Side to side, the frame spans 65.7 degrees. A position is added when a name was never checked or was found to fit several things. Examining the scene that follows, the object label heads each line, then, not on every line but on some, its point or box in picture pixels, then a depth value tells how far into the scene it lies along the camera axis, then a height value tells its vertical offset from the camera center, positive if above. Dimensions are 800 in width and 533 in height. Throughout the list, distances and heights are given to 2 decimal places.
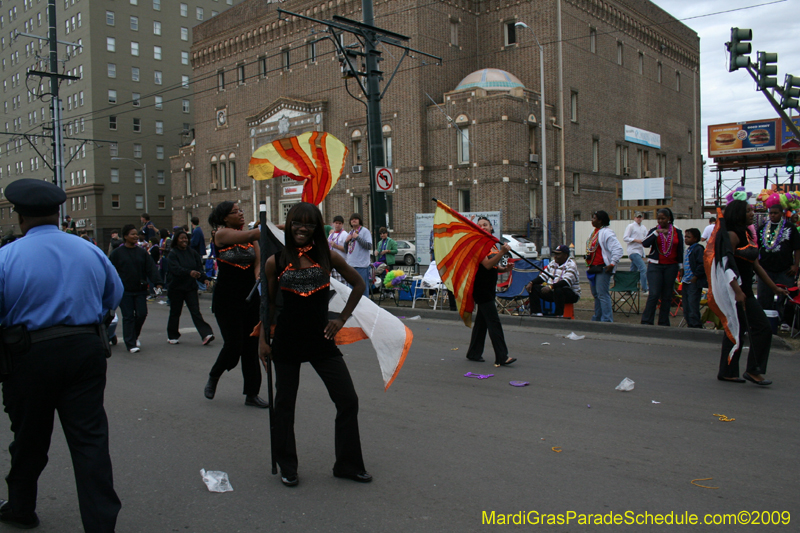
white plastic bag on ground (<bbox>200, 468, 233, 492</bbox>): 4.06 -1.53
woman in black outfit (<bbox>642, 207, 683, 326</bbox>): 9.65 -0.33
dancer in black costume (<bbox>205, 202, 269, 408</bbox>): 6.05 -0.49
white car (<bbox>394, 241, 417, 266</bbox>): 31.27 -0.27
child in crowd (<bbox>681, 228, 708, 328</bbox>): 9.71 -0.66
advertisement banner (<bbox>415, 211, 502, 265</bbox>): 19.80 +0.44
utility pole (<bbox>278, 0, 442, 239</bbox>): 14.27 +3.50
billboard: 50.91 +8.40
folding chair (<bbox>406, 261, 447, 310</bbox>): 13.17 -0.88
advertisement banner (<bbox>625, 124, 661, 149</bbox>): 40.84 +7.10
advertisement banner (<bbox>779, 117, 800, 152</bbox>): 48.77 +7.67
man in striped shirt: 10.91 -0.73
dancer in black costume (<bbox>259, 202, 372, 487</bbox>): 4.04 -0.62
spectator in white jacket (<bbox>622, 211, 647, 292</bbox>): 11.90 -0.01
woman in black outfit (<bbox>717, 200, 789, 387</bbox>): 6.38 -0.68
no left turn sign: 13.84 +1.51
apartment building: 61.00 +16.06
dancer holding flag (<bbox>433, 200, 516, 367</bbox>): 7.70 -0.29
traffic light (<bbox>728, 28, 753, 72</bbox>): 13.91 +4.33
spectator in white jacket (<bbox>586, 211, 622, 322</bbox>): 10.25 -0.28
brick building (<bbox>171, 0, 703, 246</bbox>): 32.22 +8.50
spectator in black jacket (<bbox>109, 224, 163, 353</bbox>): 9.26 -0.39
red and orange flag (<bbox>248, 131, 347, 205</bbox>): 4.48 +0.65
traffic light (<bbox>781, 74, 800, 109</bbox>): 15.28 +3.56
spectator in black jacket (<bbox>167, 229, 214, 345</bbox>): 9.51 -0.43
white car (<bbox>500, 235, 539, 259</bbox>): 28.23 -0.07
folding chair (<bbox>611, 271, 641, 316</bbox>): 11.28 -0.76
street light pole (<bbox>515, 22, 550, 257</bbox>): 29.39 +2.28
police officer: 3.14 -0.46
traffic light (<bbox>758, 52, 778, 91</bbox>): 14.68 +4.02
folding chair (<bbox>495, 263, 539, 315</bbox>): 11.73 -0.86
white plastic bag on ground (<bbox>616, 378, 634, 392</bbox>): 6.42 -1.50
